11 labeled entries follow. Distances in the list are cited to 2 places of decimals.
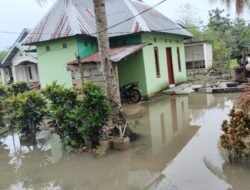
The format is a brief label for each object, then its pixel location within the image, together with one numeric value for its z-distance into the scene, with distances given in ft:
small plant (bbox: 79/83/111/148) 15.91
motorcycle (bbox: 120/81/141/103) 31.64
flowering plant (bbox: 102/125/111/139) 16.85
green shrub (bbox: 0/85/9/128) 30.28
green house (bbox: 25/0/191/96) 31.27
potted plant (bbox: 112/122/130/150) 16.17
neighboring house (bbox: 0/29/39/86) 50.12
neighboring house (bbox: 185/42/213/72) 62.35
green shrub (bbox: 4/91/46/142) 19.59
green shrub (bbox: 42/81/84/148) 16.65
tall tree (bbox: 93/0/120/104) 17.70
